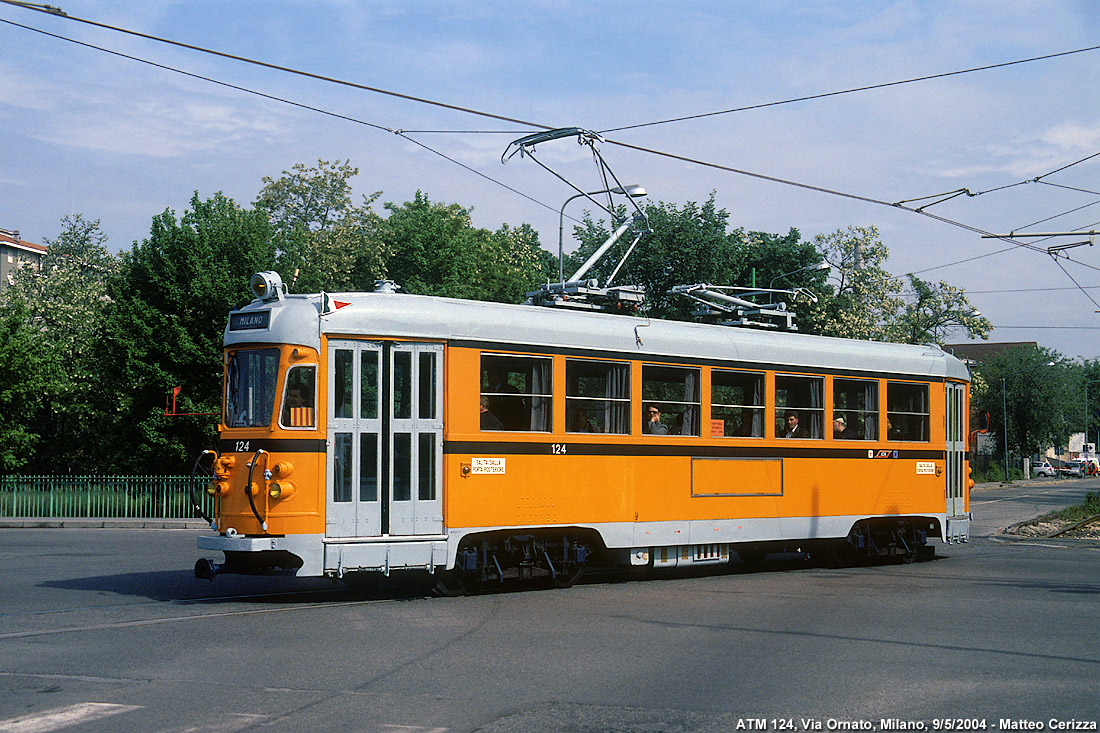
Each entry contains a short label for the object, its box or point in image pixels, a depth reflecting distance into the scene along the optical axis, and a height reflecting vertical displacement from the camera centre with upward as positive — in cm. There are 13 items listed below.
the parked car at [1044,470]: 9850 -249
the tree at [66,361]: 3775 +283
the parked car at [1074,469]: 9712 -242
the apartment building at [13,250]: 8900 +1548
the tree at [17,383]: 3466 +187
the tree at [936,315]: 5744 +631
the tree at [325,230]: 3756 +884
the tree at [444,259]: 4650 +774
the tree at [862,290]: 5509 +738
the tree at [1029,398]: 8581 +322
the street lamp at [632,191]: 1644 +359
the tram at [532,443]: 1181 +0
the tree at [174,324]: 3316 +350
